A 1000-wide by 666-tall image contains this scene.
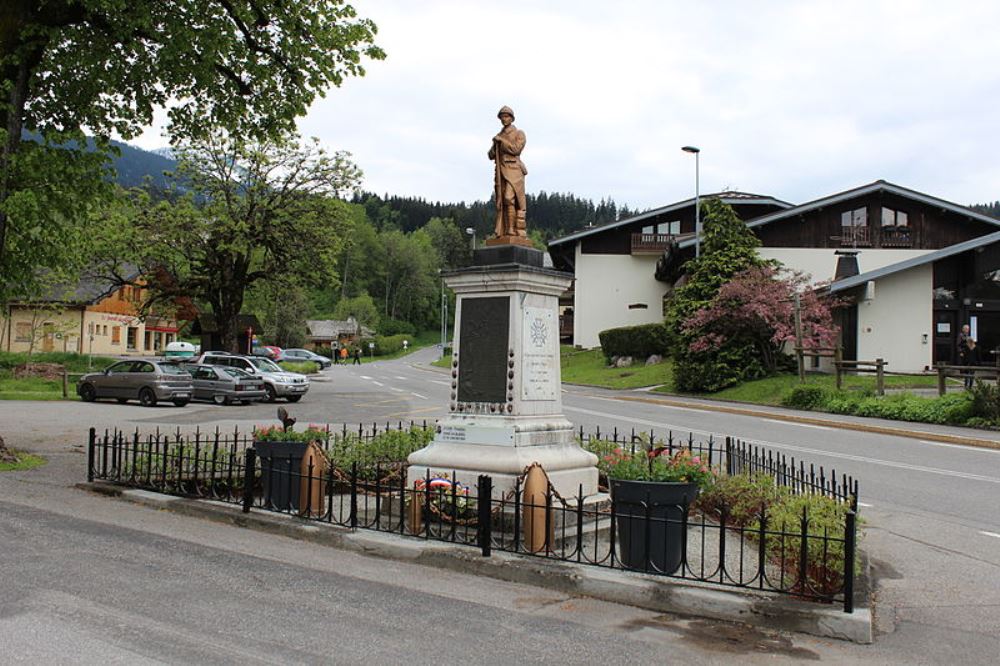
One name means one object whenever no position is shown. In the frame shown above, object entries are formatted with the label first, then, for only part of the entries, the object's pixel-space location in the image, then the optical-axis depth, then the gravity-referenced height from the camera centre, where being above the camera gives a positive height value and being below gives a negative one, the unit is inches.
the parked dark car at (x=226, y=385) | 1167.0 -52.6
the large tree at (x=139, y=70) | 536.1 +198.7
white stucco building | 1291.8 +206.6
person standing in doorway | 905.8 +9.4
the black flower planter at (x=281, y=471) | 339.6 -50.8
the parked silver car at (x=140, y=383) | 1110.4 -51.2
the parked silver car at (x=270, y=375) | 1210.6 -38.4
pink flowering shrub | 1214.3 +63.7
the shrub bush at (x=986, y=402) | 784.9 -36.0
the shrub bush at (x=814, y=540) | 241.8 -54.4
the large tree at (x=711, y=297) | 1274.6 +101.3
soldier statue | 360.5 +78.6
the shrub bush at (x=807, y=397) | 1010.7 -45.7
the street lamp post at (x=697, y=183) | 1440.7 +313.8
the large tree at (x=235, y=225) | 1296.8 +195.6
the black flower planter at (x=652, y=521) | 254.2 -50.8
